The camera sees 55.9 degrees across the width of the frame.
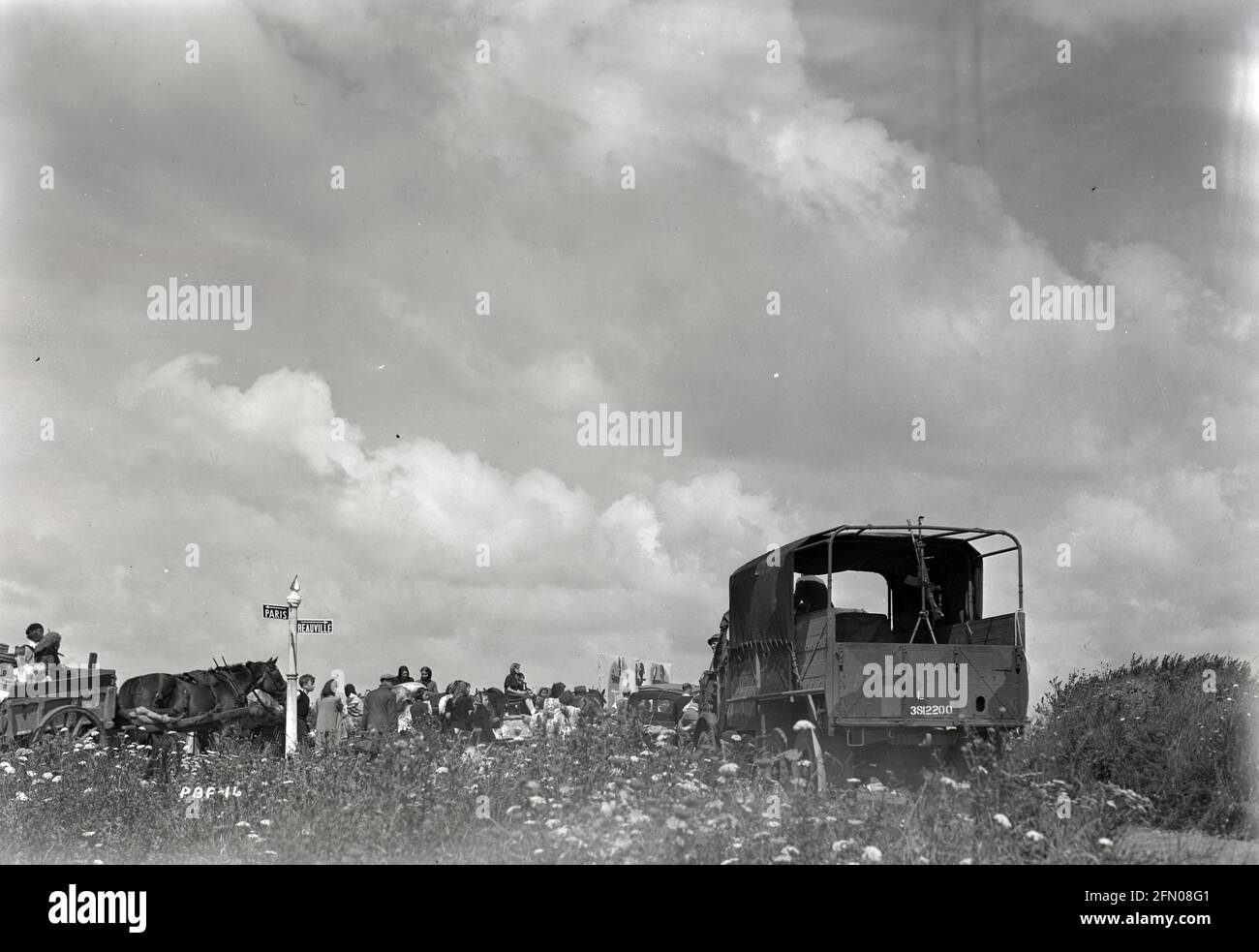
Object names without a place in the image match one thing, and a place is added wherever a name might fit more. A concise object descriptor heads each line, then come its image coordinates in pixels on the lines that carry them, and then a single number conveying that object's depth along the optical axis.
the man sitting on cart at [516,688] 19.64
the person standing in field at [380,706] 14.64
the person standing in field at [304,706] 16.51
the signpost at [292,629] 13.55
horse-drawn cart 13.26
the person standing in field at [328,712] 15.50
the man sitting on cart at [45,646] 13.84
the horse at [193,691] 17.17
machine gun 13.28
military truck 12.10
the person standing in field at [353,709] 17.76
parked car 21.41
